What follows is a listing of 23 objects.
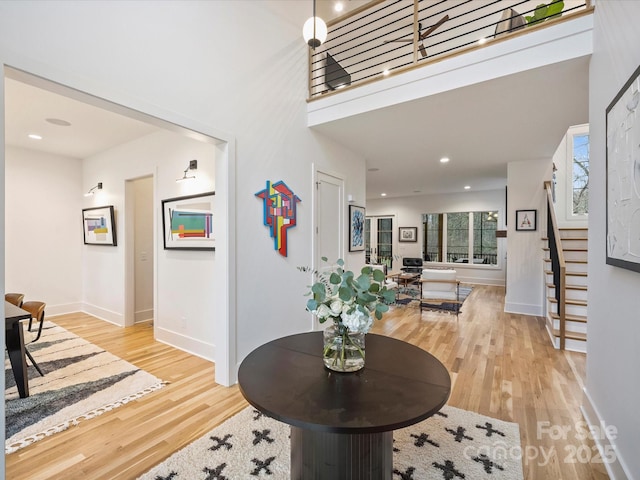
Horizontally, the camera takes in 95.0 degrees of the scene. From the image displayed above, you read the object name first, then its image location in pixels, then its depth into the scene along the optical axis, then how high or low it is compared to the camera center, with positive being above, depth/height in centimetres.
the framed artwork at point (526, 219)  510 +33
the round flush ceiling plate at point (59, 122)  366 +147
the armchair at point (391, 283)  605 -97
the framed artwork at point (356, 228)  456 +15
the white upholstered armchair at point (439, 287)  539 -94
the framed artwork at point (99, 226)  464 +19
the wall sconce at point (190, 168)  344 +81
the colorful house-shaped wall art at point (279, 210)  308 +29
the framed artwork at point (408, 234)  1016 +12
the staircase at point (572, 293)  359 -76
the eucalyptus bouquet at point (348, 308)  129 -32
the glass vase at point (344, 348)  136 -52
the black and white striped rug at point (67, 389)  213 -136
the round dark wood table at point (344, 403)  103 -63
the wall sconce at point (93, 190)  495 +82
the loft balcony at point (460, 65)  229 +159
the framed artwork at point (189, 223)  338 +17
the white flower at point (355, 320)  127 -36
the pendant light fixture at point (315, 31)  221 +163
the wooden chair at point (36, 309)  292 -78
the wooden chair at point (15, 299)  327 -72
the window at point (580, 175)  576 +125
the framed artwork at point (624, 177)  135 +31
